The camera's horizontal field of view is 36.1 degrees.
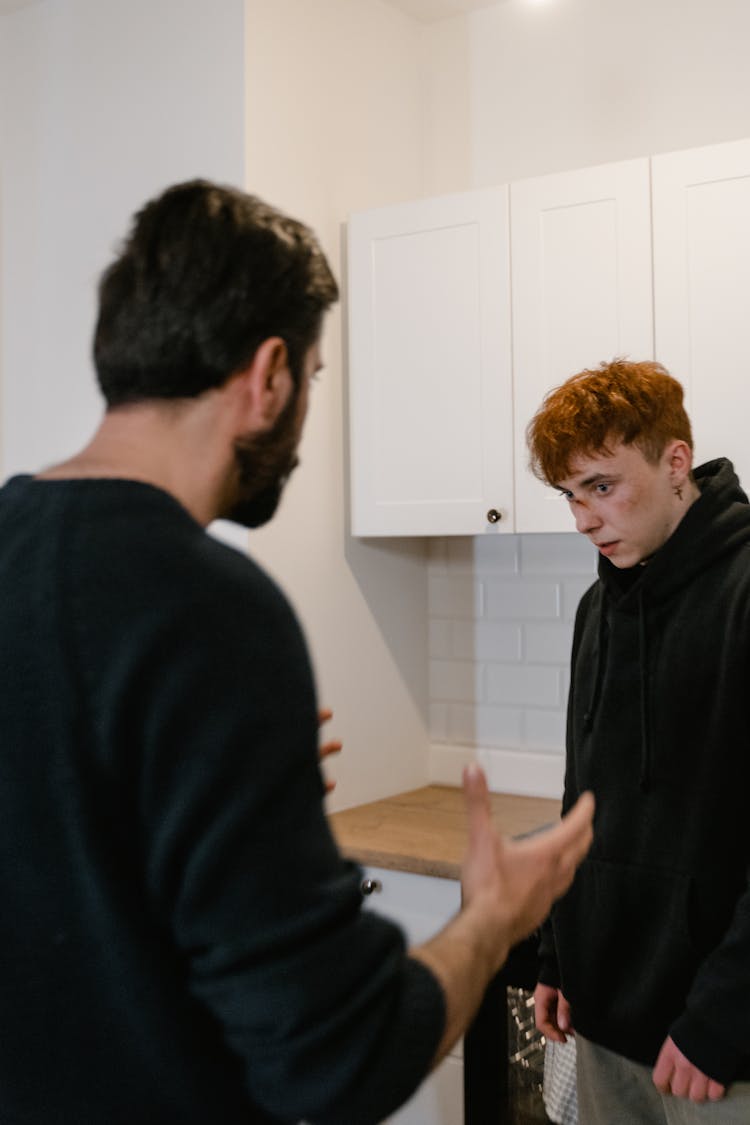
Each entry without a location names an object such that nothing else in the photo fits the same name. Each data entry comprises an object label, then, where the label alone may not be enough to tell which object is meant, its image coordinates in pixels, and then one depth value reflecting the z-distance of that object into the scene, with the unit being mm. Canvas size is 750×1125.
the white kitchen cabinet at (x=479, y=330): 2346
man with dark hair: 766
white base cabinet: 2260
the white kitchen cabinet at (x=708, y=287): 2188
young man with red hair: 1484
